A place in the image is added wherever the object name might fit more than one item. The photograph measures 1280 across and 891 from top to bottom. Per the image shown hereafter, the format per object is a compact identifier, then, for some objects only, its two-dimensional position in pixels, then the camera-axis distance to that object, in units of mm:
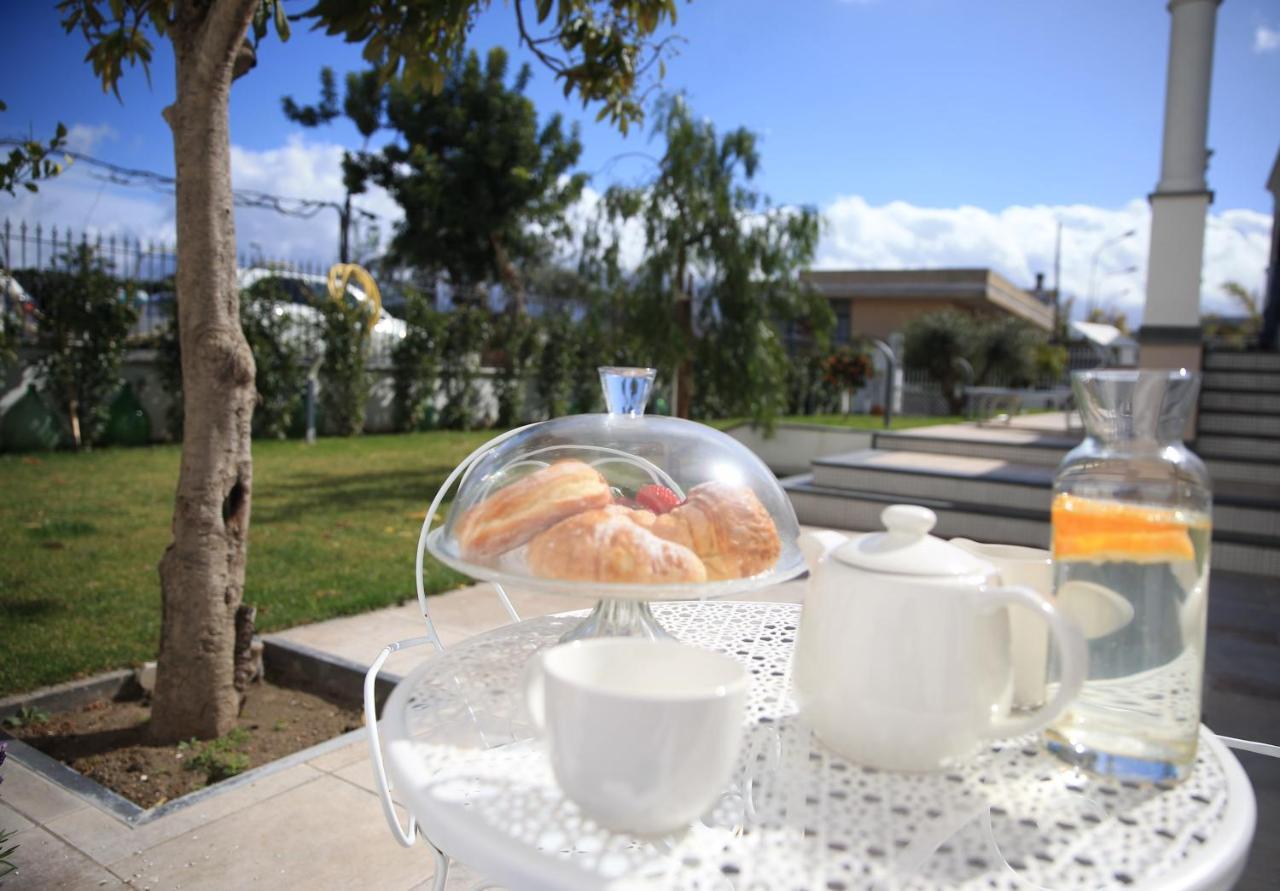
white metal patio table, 693
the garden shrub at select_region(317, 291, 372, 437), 10461
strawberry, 1058
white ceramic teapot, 730
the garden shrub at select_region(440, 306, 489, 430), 11961
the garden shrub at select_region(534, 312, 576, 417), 12766
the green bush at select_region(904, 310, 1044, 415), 18406
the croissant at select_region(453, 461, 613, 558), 979
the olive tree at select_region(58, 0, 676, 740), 2201
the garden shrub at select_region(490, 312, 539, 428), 12562
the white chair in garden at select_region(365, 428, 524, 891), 1043
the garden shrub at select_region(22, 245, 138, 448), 7918
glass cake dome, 899
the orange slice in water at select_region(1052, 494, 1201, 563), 780
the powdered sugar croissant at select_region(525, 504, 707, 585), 887
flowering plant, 14344
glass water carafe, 784
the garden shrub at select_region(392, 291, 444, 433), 11422
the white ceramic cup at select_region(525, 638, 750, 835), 641
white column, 6668
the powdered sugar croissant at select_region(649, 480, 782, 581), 947
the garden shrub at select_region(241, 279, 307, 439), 9483
